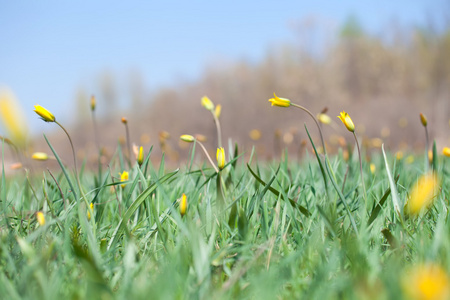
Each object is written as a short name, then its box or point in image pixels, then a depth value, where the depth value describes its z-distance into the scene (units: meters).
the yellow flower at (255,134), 4.35
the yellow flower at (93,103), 2.00
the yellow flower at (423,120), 1.83
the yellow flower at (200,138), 2.10
